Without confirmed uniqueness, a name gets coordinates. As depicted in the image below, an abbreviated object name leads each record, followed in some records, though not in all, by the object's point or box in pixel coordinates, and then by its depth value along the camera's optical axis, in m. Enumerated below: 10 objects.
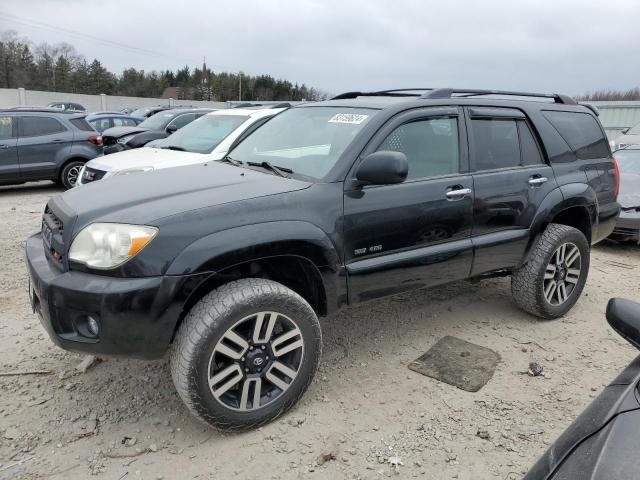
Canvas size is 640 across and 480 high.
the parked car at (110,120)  14.55
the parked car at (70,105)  28.09
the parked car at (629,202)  6.86
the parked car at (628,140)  9.85
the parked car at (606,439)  1.32
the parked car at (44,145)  9.21
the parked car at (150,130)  9.92
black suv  2.46
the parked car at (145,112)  19.25
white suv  6.35
